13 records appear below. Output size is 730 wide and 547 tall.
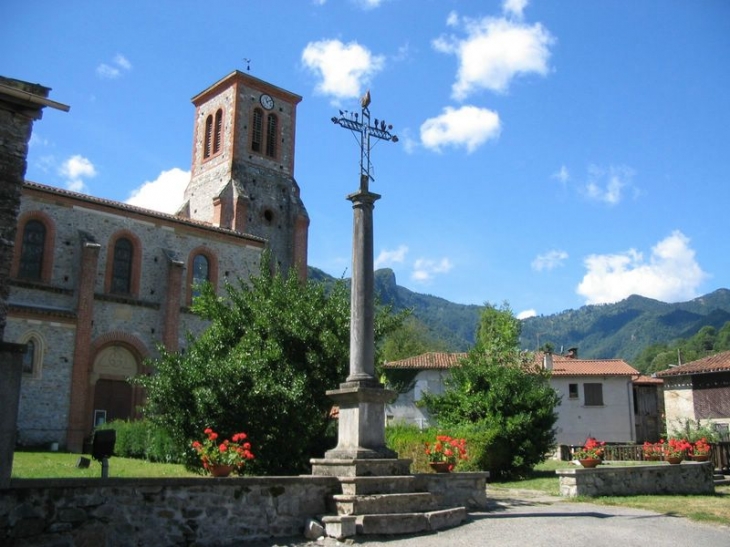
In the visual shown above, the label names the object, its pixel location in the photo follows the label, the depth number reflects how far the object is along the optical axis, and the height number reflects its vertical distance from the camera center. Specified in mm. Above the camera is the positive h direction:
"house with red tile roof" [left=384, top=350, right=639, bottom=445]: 39188 +641
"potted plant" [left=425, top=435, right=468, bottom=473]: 11492 -756
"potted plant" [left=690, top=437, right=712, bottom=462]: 16531 -930
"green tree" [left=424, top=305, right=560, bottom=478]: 18047 -9
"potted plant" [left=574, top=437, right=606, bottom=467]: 14000 -892
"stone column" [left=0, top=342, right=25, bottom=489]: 6859 +157
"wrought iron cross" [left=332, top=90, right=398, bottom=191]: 11602 +5060
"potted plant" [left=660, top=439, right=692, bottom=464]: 15445 -856
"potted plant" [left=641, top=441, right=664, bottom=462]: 16588 -931
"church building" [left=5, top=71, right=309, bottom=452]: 24875 +5029
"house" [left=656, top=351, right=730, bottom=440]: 29512 +1059
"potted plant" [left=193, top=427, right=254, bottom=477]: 9469 -687
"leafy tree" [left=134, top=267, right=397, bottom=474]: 13578 +711
